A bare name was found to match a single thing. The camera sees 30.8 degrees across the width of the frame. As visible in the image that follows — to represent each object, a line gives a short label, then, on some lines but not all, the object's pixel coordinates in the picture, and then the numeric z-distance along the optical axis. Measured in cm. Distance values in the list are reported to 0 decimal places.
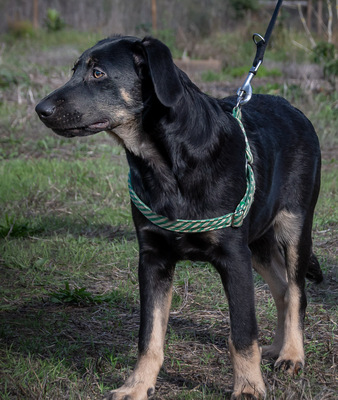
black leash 349
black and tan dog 289
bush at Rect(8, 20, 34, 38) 2020
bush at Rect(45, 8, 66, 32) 2116
